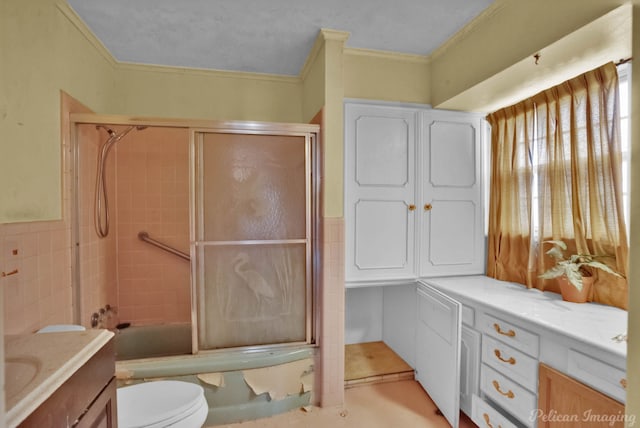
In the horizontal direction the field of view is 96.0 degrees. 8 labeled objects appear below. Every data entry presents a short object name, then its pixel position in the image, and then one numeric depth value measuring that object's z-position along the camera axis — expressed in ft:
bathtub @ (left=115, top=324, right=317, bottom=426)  5.44
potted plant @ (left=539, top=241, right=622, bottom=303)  4.96
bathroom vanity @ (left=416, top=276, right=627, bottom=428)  3.62
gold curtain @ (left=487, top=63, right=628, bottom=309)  4.89
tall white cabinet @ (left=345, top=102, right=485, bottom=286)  6.60
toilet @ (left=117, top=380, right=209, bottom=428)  3.86
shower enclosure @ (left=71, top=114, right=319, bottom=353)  5.71
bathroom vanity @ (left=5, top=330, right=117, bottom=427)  1.94
